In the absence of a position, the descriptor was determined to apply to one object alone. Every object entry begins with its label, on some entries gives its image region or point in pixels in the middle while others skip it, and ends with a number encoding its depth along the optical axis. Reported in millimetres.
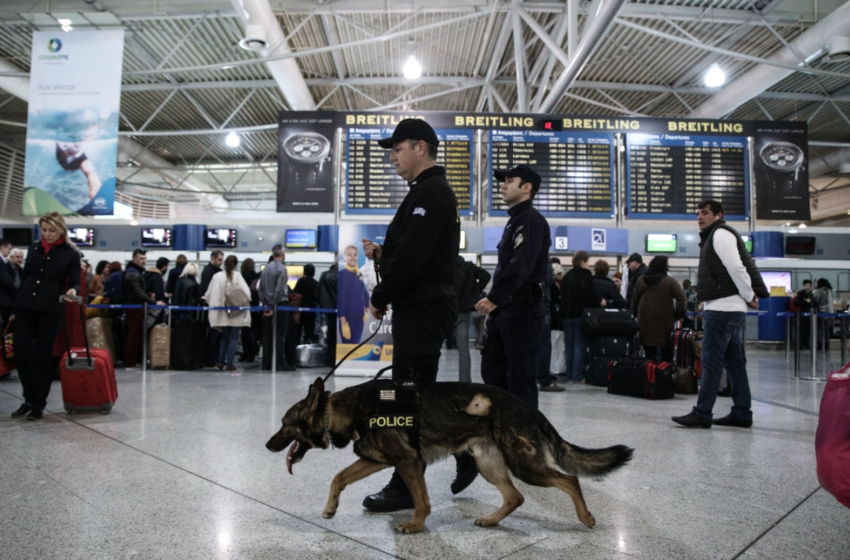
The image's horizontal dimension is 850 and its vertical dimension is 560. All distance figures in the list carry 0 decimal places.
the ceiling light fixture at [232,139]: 15136
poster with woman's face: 7746
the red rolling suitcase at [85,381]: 4797
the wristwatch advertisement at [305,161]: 8602
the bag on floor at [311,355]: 9352
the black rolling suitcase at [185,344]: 8672
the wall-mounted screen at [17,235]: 14297
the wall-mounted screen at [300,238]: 13227
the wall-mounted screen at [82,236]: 13398
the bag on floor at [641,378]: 6277
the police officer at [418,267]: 2482
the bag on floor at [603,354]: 7320
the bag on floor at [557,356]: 8422
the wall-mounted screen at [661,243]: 12023
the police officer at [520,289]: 3260
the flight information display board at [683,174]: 8820
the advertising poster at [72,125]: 7430
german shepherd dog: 2262
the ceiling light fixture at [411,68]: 10414
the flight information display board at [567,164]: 8812
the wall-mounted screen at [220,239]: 13219
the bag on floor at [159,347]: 8508
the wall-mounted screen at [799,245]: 14477
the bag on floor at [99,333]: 8281
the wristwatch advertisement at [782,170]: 8844
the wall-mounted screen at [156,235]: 13203
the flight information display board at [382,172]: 8594
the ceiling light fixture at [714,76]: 10641
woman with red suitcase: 4562
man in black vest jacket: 4383
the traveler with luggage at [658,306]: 7066
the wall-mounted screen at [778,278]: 16844
